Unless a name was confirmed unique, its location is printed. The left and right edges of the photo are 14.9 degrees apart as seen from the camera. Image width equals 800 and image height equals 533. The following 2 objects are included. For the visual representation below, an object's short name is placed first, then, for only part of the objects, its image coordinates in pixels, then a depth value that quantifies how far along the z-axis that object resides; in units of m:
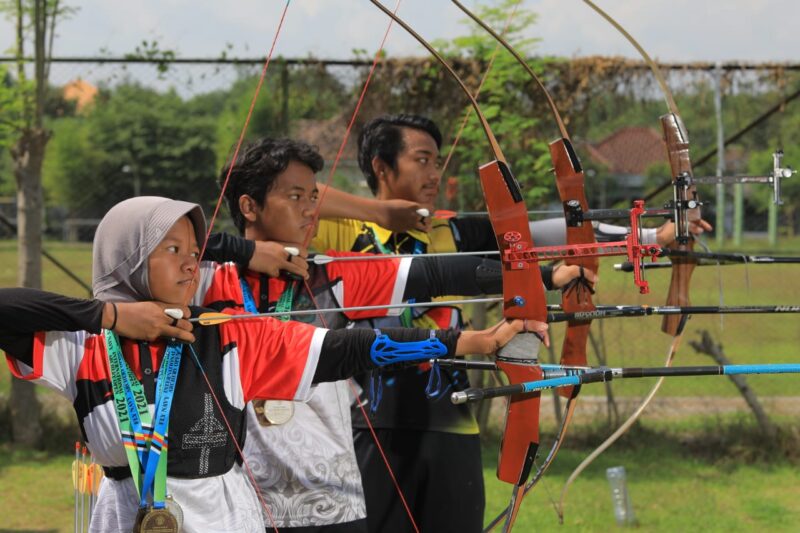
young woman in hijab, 6.05
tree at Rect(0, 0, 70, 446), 10.97
